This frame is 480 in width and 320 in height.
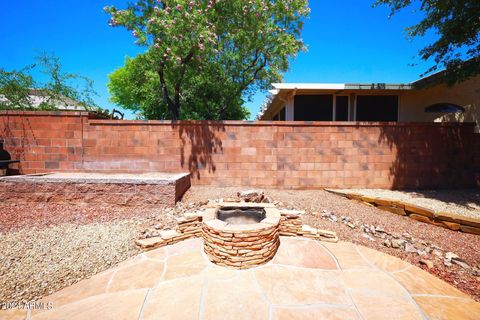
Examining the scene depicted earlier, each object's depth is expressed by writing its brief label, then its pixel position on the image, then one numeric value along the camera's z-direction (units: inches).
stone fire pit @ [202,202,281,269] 108.1
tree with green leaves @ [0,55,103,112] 307.6
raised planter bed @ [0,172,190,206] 186.7
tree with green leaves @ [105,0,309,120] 248.8
